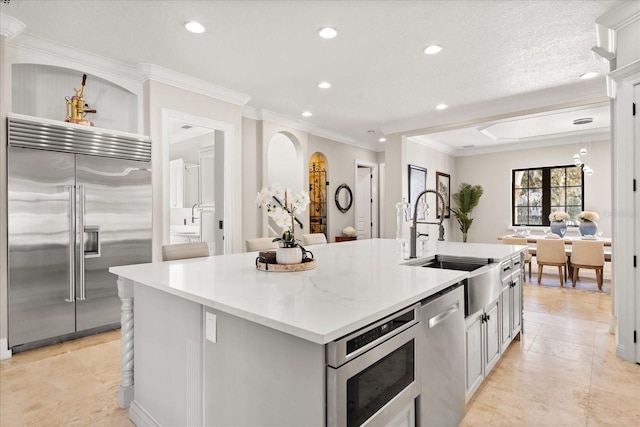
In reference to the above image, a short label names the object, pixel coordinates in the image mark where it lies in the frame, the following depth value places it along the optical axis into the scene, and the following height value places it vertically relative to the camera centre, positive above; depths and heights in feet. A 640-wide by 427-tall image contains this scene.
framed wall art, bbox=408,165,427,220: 22.27 +2.23
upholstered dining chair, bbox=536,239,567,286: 17.63 -2.15
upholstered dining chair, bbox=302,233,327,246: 12.46 -0.95
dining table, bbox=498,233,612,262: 17.71 -1.58
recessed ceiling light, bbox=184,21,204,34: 9.22 +5.16
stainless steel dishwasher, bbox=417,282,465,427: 4.92 -2.27
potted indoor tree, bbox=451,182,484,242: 27.81 +0.84
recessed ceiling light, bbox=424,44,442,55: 10.51 +5.16
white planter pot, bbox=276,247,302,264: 6.62 -0.82
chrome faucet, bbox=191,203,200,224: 21.69 -0.11
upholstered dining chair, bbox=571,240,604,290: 16.42 -2.11
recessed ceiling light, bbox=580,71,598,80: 12.72 +5.22
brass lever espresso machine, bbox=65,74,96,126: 10.81 +3.40
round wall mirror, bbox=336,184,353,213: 23.04 +1.11
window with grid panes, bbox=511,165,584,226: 24.04 +1.48
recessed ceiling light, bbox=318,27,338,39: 9.50 +5.14
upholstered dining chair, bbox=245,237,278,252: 10.69 -0.97
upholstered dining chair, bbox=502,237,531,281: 18.75 -1.56
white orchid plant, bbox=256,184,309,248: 6.38 +0.13
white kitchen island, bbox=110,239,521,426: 3.59 -1.50
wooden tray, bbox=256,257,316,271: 6.46 -1.00
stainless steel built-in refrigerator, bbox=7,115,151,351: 9.53 -0.27
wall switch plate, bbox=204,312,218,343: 4.61 -1.54
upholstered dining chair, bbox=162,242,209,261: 8.24 -0.92
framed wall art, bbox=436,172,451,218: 26.32 +2.11
